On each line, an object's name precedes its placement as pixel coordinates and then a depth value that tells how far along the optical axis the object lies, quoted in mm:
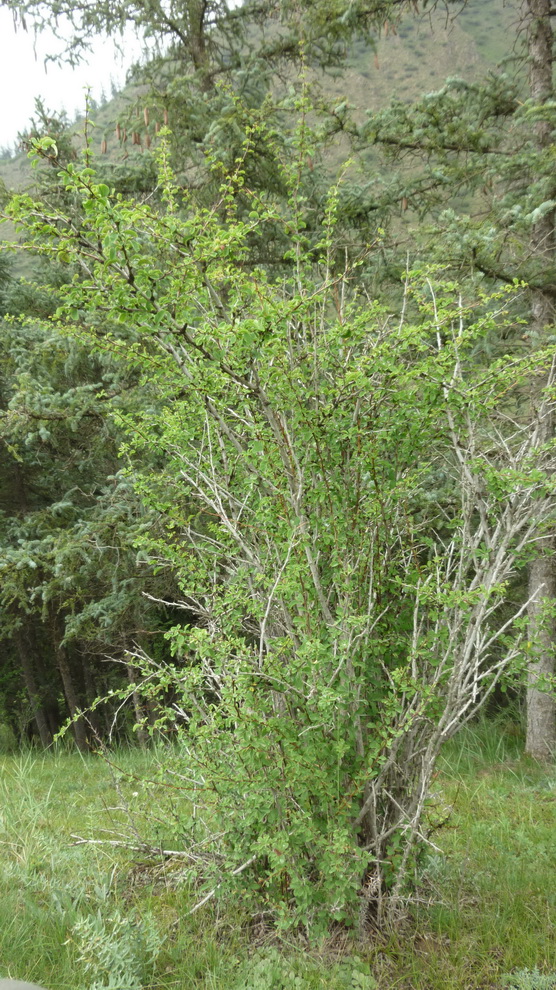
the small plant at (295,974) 2738
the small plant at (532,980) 2751
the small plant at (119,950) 2660
